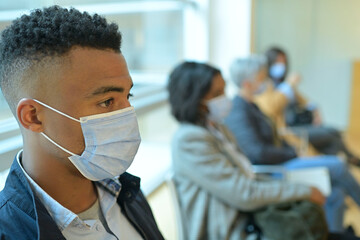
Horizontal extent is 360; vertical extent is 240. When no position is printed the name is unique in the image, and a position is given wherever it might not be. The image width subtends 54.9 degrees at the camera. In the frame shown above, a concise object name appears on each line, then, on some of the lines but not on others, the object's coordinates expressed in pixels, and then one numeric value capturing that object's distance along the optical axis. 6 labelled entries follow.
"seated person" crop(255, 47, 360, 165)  3.07
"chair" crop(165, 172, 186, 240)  1.56
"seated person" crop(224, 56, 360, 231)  2.33
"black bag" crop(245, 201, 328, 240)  1.48
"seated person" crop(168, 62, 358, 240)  1.55
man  0.76
